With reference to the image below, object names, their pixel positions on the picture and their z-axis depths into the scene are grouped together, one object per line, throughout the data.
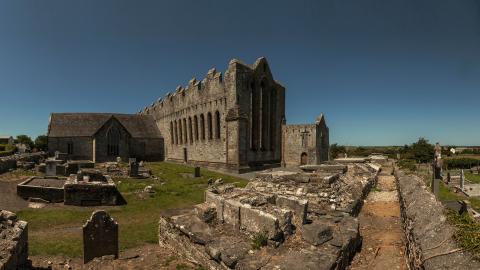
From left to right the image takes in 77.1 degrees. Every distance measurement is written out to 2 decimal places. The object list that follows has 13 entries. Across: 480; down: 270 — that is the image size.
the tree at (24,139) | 67.12
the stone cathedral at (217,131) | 31.61
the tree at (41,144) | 62.38
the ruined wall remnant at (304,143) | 35.78
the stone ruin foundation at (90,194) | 16.25
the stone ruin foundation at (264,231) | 6.23
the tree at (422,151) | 58.19
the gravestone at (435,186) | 10.78
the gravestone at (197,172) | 27.56
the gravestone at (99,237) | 8.72
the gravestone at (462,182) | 37.98
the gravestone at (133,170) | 25.78
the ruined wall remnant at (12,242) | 5.86
